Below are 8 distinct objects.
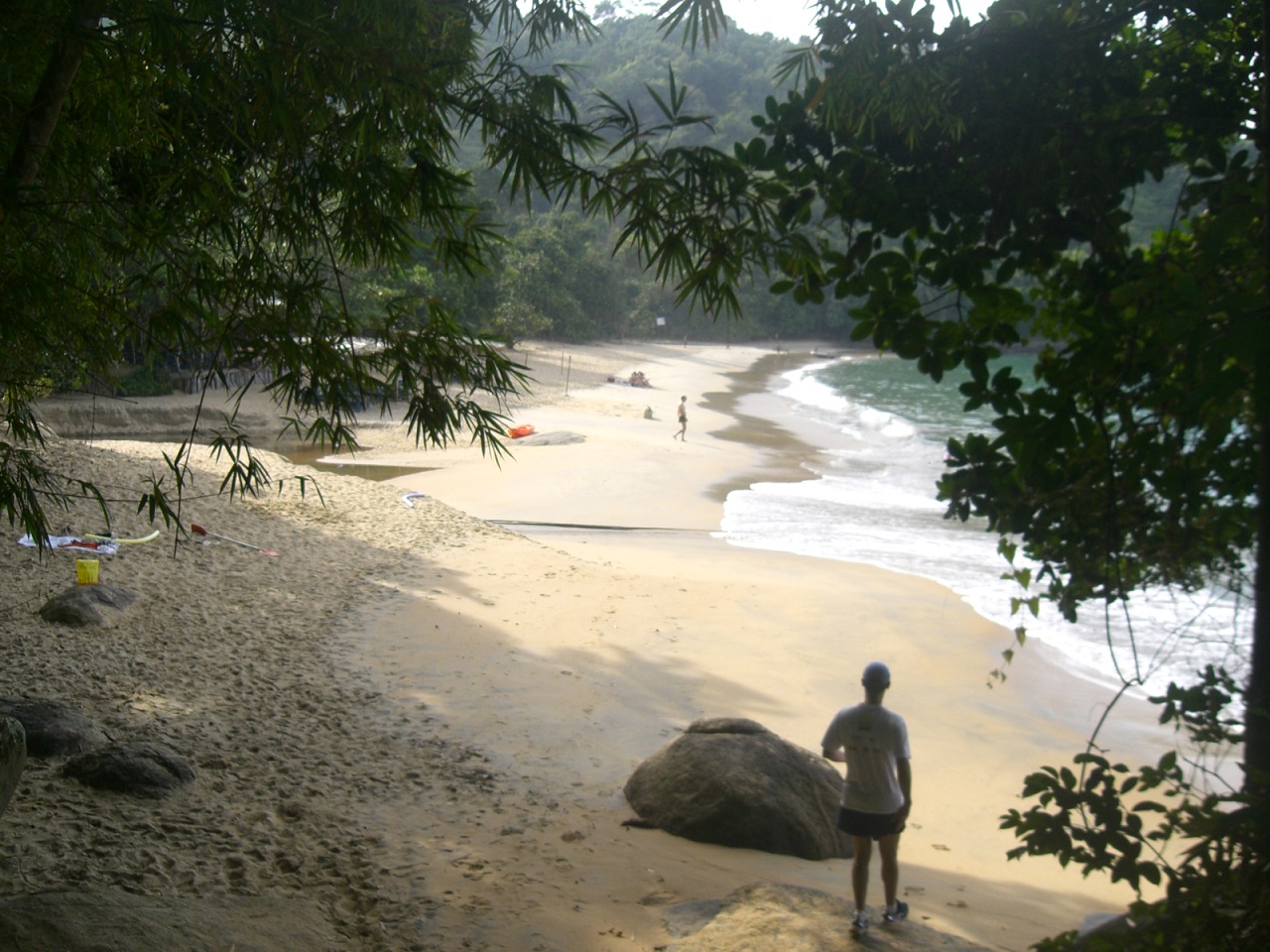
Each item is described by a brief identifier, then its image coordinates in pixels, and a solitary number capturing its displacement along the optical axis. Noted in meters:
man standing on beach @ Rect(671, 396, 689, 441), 24.55
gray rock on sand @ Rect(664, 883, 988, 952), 4.04
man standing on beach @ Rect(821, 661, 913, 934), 4.57
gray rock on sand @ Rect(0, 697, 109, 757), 5.13
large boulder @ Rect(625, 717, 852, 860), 5.32
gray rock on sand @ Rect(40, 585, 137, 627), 7.30
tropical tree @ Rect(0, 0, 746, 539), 3.46
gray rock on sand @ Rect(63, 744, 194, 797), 4.83
